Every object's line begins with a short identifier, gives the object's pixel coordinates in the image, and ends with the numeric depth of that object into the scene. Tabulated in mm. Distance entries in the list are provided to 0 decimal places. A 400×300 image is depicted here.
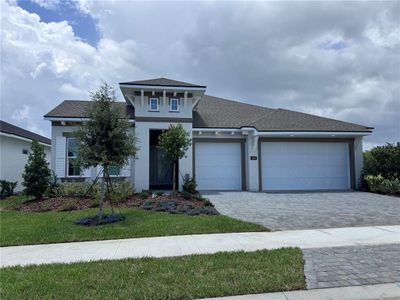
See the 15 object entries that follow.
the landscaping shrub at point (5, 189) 16580
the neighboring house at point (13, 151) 18469
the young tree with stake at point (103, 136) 9258
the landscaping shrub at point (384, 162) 16672
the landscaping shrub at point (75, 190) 14188
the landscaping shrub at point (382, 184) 15609
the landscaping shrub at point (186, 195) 13227
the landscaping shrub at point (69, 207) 11578
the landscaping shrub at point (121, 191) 13133
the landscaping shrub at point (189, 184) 15805
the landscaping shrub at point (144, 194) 13673
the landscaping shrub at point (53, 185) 14469
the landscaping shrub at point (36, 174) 13617
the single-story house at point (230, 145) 16406
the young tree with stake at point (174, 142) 13625
